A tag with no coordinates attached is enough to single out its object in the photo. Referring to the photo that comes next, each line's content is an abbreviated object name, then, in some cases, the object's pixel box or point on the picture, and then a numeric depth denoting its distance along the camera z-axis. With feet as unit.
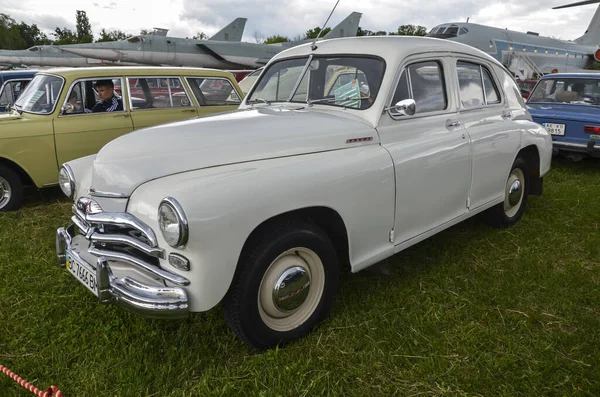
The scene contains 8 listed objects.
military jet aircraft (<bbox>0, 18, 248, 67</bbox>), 85.30
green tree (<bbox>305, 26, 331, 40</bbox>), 166.07
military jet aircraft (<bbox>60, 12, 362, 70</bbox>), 82.64
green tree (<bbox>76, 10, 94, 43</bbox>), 291.75
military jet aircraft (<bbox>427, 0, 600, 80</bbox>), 71.10
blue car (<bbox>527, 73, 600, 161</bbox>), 20.98
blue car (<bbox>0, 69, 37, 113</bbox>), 24.07
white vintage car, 7.02
